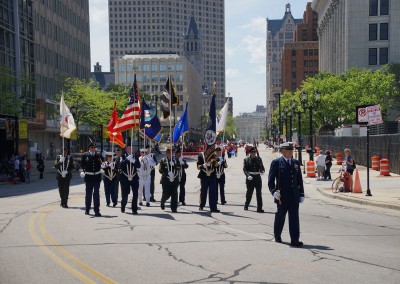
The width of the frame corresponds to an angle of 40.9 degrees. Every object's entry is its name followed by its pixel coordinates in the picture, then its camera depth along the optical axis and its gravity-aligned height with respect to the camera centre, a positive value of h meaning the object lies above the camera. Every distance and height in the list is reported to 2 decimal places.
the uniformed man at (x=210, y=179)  15.14 -1.29
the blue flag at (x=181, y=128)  18.22 +0.20
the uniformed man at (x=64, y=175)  17.03 -1.29
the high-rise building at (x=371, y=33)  77.81 +14.64
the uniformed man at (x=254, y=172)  15.11 -1.10
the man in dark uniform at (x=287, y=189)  9.84 -1.04
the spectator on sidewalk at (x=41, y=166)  36.44 -2.15
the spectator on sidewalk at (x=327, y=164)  28.28 -1.66
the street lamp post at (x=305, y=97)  36.75 +2.57
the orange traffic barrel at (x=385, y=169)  29.23 -1.99
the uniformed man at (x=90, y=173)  14.87 -1.08
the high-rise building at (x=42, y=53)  53.38 +9.66
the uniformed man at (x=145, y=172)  16.64 -1.19
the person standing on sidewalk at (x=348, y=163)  22.39 -1.26
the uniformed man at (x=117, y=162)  17.05 -0.89
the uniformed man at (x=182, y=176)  15.81 -1.34
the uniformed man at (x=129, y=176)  14.82 -1.17
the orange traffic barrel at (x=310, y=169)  31.51 -2.12
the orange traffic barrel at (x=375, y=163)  33.69 -1.91
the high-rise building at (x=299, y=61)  160.62 +21.83
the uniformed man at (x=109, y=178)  17.23 -1.43
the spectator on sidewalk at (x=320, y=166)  29.12 -1.81
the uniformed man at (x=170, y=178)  14.92 -1.23
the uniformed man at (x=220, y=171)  16.92 -1.19
